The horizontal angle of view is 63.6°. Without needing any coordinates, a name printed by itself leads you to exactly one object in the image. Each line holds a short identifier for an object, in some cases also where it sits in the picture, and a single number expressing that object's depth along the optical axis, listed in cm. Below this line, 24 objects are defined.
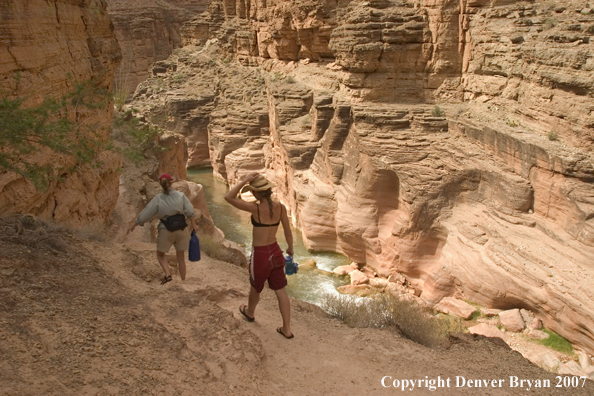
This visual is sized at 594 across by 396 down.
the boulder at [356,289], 1245
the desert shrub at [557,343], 895
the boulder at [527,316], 962
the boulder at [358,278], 1294
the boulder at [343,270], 1375
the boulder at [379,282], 1266
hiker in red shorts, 430
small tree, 476
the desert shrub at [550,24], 1127
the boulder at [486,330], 945
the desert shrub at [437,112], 1298
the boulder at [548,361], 834
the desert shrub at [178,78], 2698
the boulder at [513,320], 956
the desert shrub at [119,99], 1594
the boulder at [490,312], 1016
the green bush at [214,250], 816
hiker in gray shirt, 514
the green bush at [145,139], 1274
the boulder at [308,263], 1428
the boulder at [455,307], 1034
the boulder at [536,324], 942
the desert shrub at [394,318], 539
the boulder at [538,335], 924
